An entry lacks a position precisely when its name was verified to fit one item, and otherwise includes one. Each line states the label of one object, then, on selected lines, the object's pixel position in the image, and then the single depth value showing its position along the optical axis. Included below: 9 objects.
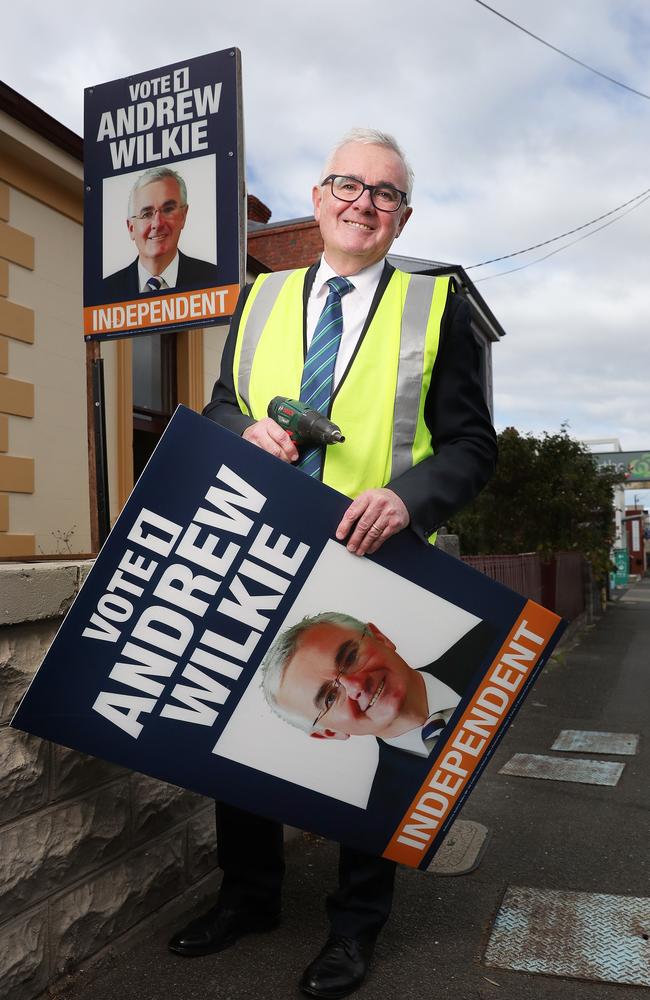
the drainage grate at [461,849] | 3.16
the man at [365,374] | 2.24
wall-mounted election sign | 3.68
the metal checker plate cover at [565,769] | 4.67
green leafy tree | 14.56
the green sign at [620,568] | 28.55
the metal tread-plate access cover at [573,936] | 2.41
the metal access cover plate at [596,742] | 5.43
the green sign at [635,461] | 51.91
